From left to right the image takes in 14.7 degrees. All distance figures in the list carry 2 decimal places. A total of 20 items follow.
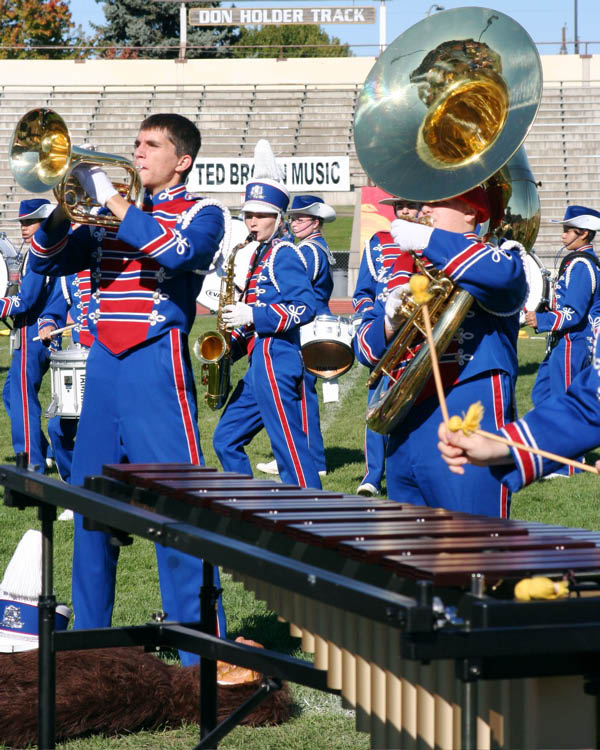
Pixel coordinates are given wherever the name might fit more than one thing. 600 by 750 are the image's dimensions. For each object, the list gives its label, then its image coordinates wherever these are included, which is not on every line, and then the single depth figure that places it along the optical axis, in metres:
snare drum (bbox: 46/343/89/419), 13.18
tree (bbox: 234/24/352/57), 102.21
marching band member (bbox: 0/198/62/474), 15.58
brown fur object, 7.05
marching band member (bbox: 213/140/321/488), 12.70
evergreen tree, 82.47
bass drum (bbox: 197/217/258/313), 13.68
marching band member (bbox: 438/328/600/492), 5.29
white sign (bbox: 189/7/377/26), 60.92
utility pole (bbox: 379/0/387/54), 58.46
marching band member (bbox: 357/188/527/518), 6.82
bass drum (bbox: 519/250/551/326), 16.53
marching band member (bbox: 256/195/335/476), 14.79
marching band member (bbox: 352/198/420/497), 9.53
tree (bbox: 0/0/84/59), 79.25
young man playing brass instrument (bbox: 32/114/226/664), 8.15
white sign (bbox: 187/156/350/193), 49.41
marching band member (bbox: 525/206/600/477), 17.09
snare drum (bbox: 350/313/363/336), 12.97
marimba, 3.76
